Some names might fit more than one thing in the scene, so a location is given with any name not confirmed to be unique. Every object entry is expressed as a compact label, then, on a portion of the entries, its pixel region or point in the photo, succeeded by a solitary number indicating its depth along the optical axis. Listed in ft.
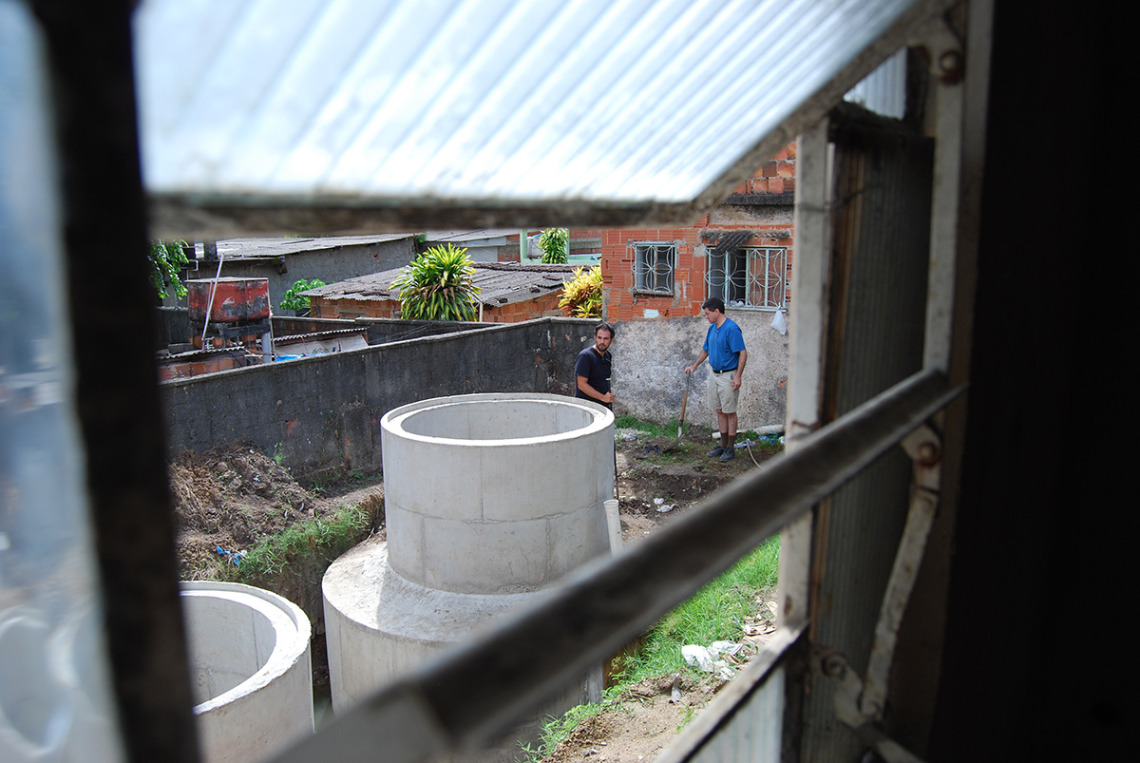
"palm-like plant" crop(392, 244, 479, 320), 51.34
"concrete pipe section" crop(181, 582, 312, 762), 15.52
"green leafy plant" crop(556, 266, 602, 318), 46.11
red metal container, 45.39
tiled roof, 57.16
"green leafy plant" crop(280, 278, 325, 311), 67.55
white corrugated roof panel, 3.54
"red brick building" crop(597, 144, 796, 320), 31.89
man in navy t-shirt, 27.32
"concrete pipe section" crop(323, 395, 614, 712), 21.24
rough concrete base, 20.52
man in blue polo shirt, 29.56
